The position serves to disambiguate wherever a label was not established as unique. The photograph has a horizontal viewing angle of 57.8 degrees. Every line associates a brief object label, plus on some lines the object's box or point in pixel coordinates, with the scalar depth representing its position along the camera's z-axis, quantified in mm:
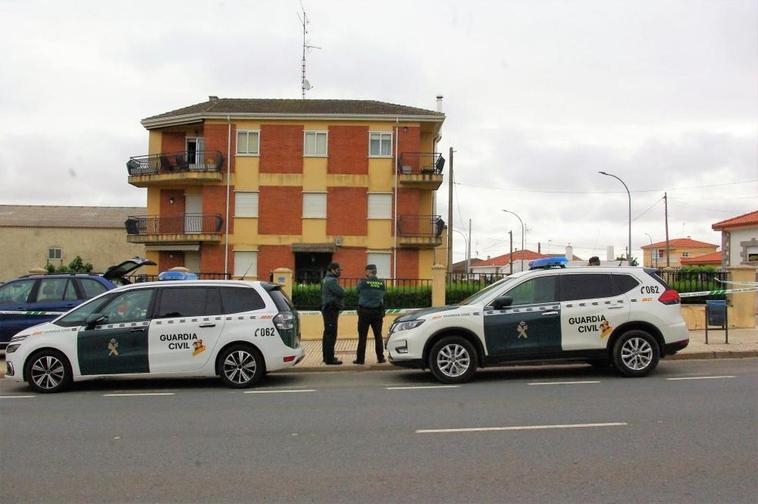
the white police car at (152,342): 10180
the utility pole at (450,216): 33062
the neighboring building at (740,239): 35156
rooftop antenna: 40062
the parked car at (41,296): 13812
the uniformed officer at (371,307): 12203
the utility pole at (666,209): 50531
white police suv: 10289
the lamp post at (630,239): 34812
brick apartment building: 34031
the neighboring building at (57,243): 58031
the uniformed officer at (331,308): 12367
